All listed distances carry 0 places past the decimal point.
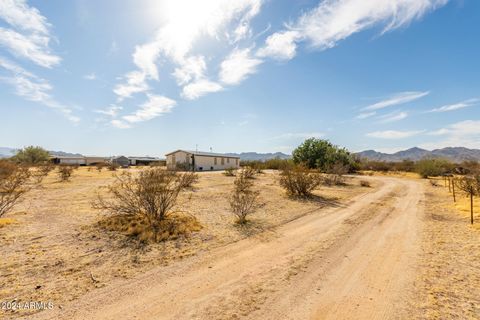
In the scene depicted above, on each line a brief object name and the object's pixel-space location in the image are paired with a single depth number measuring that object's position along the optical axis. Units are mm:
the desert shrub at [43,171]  20367
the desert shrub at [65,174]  22547
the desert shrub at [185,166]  38838
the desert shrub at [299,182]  14758
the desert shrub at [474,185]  11206
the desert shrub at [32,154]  50712
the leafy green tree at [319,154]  37281
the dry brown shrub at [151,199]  7860
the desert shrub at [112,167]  41681
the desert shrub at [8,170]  17230
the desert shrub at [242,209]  8773
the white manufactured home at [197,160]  43772
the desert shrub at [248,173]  25509
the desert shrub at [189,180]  17791
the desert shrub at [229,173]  30580
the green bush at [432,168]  33219
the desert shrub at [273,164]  51625
